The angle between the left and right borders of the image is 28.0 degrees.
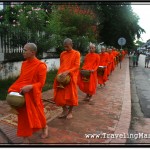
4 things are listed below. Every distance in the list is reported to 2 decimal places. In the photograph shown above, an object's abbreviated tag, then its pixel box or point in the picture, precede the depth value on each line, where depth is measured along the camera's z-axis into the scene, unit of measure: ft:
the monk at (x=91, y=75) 27.12
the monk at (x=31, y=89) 15.12
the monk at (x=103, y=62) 35.83
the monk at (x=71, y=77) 20.39
